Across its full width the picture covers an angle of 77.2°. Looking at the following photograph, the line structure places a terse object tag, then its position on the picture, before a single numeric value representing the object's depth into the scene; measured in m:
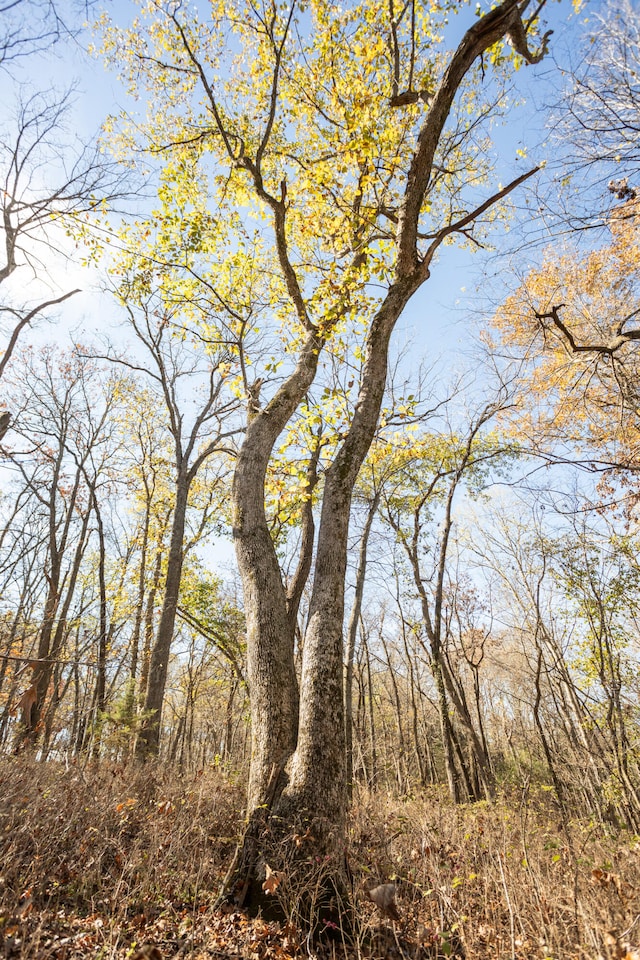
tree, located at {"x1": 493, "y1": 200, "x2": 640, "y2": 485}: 5.32
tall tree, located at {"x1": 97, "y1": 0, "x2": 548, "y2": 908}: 2.96
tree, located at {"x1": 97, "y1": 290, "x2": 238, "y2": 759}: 7.51
